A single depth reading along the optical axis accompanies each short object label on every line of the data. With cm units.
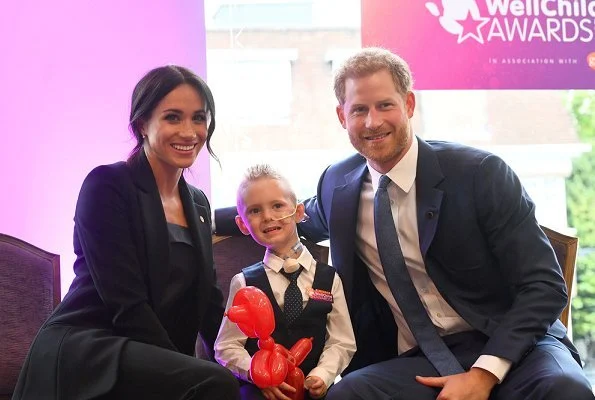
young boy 218
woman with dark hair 192
